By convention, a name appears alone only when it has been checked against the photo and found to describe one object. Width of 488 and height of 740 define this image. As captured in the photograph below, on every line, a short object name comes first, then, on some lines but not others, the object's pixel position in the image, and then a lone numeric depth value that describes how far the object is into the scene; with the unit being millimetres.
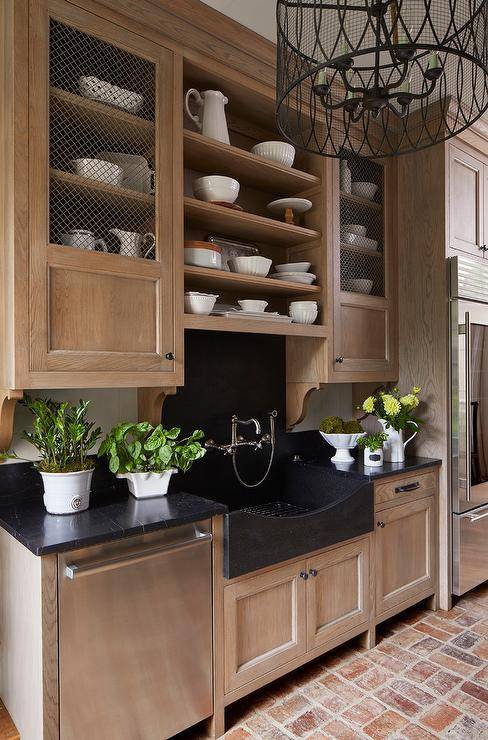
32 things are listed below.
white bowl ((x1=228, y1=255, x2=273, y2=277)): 2258
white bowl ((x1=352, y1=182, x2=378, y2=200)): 2730
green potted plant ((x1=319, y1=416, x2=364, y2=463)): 2670
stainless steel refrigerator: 2742
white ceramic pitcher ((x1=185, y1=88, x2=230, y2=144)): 2135
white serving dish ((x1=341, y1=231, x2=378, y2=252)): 2641
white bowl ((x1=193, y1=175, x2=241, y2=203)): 2148
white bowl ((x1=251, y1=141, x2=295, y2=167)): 2348
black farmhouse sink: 1874
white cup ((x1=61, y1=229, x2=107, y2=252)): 1701
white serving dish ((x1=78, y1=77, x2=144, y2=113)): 1738
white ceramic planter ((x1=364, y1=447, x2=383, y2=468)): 2562
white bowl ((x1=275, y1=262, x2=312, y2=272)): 2482
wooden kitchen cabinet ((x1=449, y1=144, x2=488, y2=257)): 2805
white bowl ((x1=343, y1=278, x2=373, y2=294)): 2662
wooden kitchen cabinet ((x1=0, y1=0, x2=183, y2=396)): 1587
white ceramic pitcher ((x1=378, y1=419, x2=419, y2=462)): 2684
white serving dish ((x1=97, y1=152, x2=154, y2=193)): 1842
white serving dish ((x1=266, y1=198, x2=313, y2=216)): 2480
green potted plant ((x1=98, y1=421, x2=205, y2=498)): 1864
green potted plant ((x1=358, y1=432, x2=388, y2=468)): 2551
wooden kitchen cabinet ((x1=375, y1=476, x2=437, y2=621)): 2482
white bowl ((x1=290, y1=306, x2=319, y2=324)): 2439
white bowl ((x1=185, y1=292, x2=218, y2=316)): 2033
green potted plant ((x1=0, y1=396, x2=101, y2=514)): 1714
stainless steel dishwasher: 1502
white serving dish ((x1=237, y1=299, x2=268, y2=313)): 2232
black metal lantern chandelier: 1092
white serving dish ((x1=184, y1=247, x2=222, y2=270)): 2088
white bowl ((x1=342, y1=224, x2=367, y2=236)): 2654
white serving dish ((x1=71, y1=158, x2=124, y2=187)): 1730
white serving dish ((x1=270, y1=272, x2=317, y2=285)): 2455
